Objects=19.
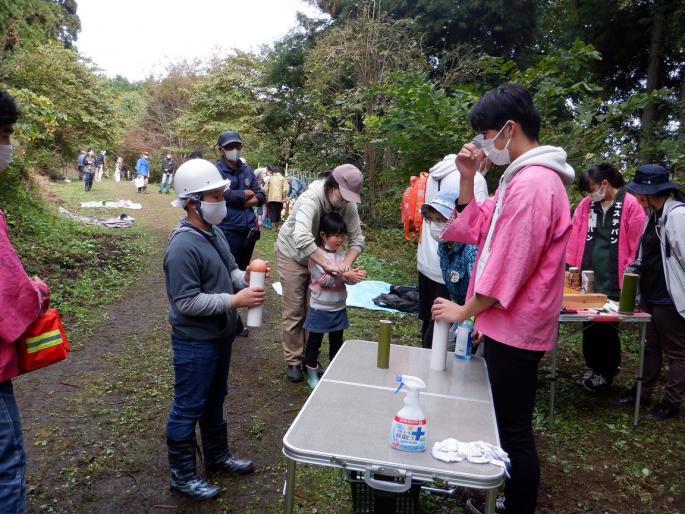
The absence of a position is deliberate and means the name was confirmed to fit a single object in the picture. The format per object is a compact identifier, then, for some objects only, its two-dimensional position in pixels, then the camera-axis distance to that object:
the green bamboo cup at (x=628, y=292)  3.77
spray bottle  1.72
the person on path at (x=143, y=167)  21.47
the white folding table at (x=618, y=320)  3.70
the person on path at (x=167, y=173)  22.22
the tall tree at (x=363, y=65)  11.92
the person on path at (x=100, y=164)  28.45
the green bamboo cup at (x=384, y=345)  2.54
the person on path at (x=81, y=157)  22.08
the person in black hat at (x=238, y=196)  4.89
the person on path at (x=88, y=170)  20.94
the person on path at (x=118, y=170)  29.26
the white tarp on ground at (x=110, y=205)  15.83
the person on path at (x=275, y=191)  12.70
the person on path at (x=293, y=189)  13.48
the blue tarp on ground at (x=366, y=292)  6.95
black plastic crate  2.23
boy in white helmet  2.53
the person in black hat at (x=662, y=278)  3.89
